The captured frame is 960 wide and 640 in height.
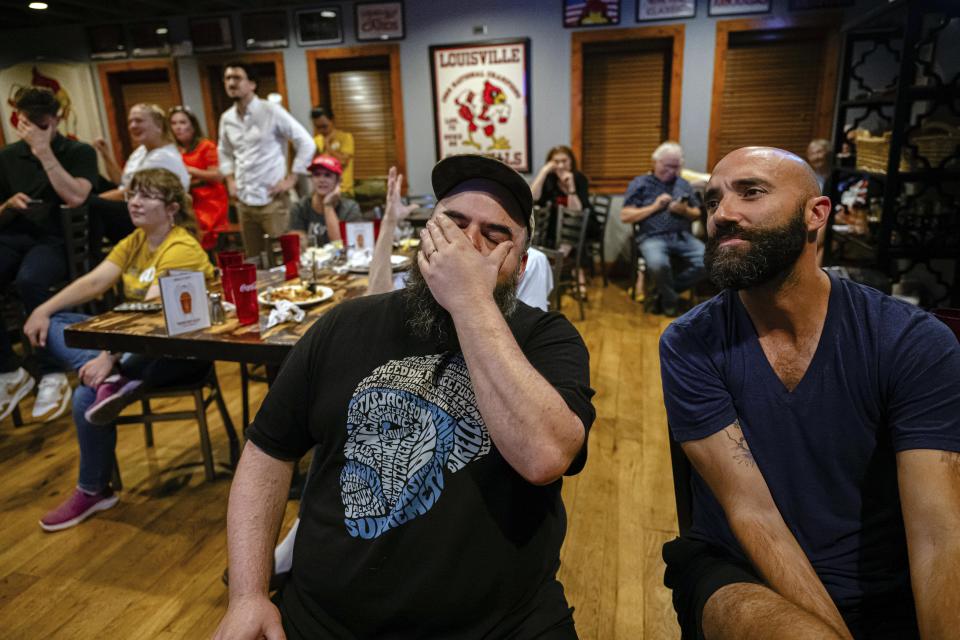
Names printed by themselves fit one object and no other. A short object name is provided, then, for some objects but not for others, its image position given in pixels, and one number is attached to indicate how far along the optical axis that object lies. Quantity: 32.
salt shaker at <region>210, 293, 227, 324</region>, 2.09
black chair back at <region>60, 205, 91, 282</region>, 3.30
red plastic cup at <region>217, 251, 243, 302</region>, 2.19
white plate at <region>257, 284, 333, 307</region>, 2.26
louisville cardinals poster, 5.88
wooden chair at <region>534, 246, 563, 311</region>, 2.86
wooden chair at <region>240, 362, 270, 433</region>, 2.79
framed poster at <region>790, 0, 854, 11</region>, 5.20
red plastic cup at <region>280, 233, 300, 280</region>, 2.71
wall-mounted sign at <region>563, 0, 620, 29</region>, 5.54
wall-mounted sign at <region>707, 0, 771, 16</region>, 5.31
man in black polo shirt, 3.14
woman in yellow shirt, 2.31
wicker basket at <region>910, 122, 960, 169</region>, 2.75
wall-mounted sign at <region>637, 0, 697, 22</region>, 5.42
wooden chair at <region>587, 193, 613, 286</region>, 5.75
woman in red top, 5.19
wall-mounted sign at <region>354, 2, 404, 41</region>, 5.94
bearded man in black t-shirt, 1.00
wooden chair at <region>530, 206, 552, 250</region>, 4.71
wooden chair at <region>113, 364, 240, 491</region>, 2.40
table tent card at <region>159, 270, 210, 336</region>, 1.95
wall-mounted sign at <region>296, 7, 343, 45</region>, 6.05
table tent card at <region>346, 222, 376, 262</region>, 3.21
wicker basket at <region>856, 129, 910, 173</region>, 2.98
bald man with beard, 1.04
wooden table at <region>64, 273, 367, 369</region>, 1.90
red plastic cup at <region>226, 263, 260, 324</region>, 2.04
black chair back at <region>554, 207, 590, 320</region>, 4.70
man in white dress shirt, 4.69
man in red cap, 3.69
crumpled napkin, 2.09
